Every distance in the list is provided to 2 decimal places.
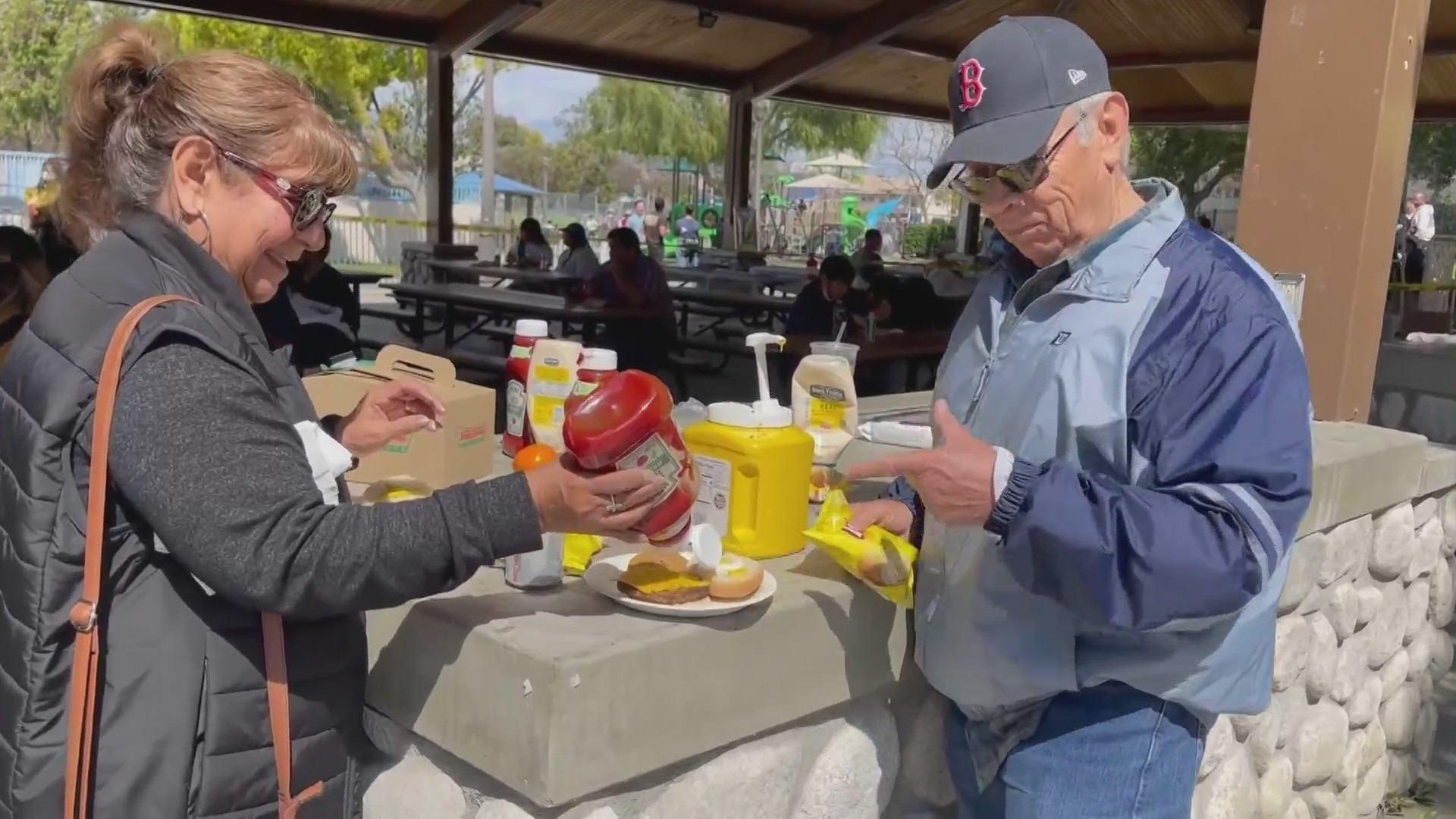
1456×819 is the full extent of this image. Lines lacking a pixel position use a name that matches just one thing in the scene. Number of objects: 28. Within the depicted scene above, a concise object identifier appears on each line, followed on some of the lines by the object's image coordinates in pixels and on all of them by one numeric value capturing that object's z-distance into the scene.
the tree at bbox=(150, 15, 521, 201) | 29.64
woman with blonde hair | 1.19
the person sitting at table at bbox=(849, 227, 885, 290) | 11.26
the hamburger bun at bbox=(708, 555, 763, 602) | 1.58
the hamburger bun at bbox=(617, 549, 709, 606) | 1.58
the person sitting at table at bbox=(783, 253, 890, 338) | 7.38
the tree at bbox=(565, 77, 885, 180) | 52.19
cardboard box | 2.08
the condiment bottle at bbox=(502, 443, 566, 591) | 1.66
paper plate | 1.55
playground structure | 29.91
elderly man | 1.36
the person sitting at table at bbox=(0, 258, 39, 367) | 3.75
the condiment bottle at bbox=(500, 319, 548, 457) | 2.16
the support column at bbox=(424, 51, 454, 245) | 12.34
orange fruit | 1.67
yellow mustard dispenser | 1.86
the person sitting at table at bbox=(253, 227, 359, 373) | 4.62
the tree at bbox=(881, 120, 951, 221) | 42.75
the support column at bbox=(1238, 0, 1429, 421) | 2.77
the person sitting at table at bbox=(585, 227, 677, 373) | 7.79
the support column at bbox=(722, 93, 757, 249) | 14.78
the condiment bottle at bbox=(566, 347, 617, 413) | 1.92
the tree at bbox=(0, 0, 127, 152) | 34.12
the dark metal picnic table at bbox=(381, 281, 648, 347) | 7.70
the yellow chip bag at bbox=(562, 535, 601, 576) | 1.76
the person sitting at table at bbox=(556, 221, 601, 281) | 10.98
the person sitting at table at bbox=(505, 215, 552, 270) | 13.36
